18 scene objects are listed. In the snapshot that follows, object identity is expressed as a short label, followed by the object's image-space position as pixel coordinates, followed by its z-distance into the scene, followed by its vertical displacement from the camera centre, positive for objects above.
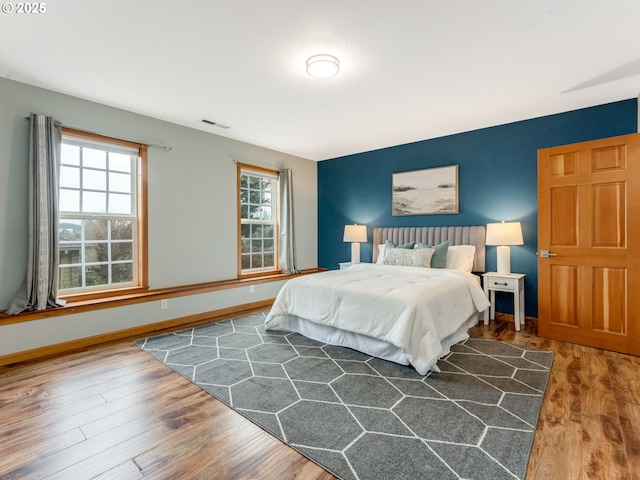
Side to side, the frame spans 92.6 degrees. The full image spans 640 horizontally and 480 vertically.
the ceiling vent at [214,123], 3.89 +1.53
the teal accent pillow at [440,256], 3.96 -0.22
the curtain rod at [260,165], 4.75 +1.23
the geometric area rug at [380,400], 1.56 -1.10
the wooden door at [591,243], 2.82 -0.04
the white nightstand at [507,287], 3.56 -0.58
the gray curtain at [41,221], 2.87 +0.19
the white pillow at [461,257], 3.98 -0.24
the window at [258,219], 4.97 +0.35
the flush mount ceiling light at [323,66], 2.43 +1.41
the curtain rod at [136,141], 3.25 +1.18
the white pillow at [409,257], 3.95 -0.24
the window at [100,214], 3.26 +0.31
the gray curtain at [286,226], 5.31 +0.24
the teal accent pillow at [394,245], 4.34 -0.08
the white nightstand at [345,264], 5.20 -0.43
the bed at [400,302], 2.53 -0.60
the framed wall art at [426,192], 4.48 +0.74
